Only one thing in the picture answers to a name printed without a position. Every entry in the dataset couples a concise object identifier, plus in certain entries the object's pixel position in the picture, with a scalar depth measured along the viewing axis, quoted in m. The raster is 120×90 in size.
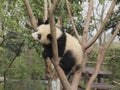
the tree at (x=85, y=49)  4.49
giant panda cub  5.41
